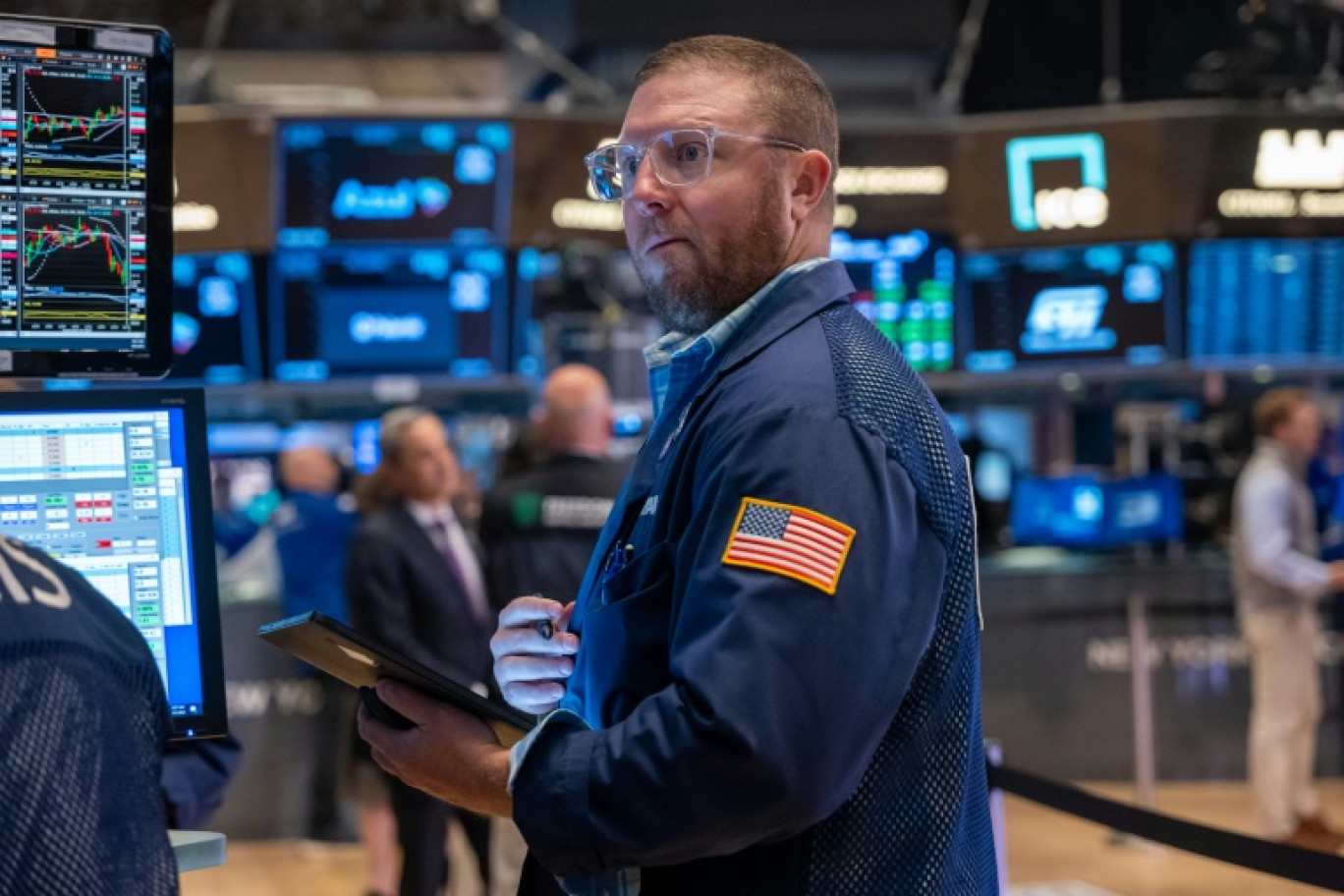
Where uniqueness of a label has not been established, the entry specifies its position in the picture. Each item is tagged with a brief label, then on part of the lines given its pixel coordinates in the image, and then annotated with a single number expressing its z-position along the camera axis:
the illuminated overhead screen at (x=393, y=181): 6.97
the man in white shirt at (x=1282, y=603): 6.78
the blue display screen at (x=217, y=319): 7.02
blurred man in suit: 5.12
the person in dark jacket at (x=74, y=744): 1.25
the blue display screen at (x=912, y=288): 7.54
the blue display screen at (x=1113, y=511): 7.82
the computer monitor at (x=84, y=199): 2.21
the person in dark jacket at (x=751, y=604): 1.55
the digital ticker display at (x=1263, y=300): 7.58
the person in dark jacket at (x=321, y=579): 6.81
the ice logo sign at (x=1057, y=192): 7.48
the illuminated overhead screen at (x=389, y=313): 7.06
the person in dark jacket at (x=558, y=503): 4.99
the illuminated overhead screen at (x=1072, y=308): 7.57
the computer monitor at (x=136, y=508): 2.11
